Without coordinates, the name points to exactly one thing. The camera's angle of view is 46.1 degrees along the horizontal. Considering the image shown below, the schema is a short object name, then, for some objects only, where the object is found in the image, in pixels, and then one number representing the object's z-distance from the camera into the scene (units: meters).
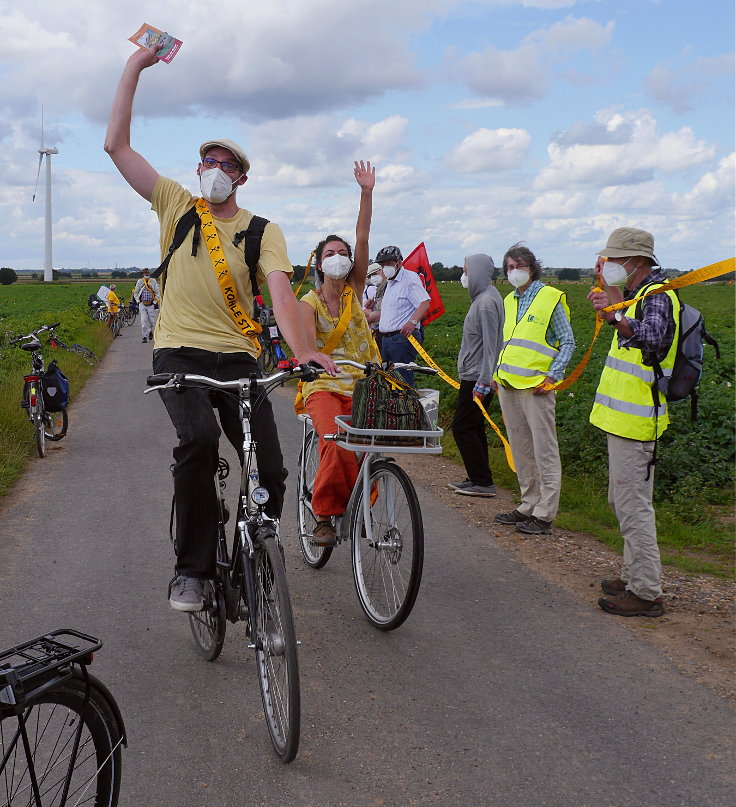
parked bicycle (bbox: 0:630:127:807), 2.28
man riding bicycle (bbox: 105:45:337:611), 3.93
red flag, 10.73
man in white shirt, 9.88
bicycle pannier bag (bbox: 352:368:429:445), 4.54
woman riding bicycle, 5.29
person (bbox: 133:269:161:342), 24.66
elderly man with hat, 4.93
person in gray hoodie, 7.77
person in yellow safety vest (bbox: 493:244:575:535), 6.83
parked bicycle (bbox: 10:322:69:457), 9.88
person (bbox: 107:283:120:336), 32.91
